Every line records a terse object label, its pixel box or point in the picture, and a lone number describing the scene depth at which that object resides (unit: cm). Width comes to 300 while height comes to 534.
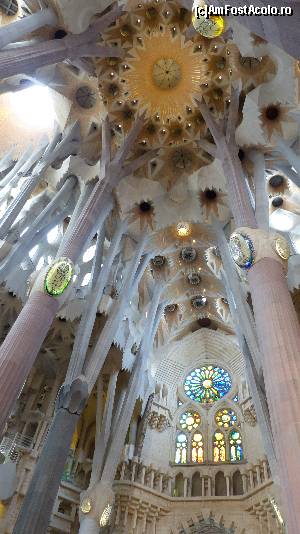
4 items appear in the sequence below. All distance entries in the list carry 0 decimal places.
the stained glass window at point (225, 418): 1683
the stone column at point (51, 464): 753
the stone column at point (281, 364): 496
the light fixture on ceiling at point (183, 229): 1576
